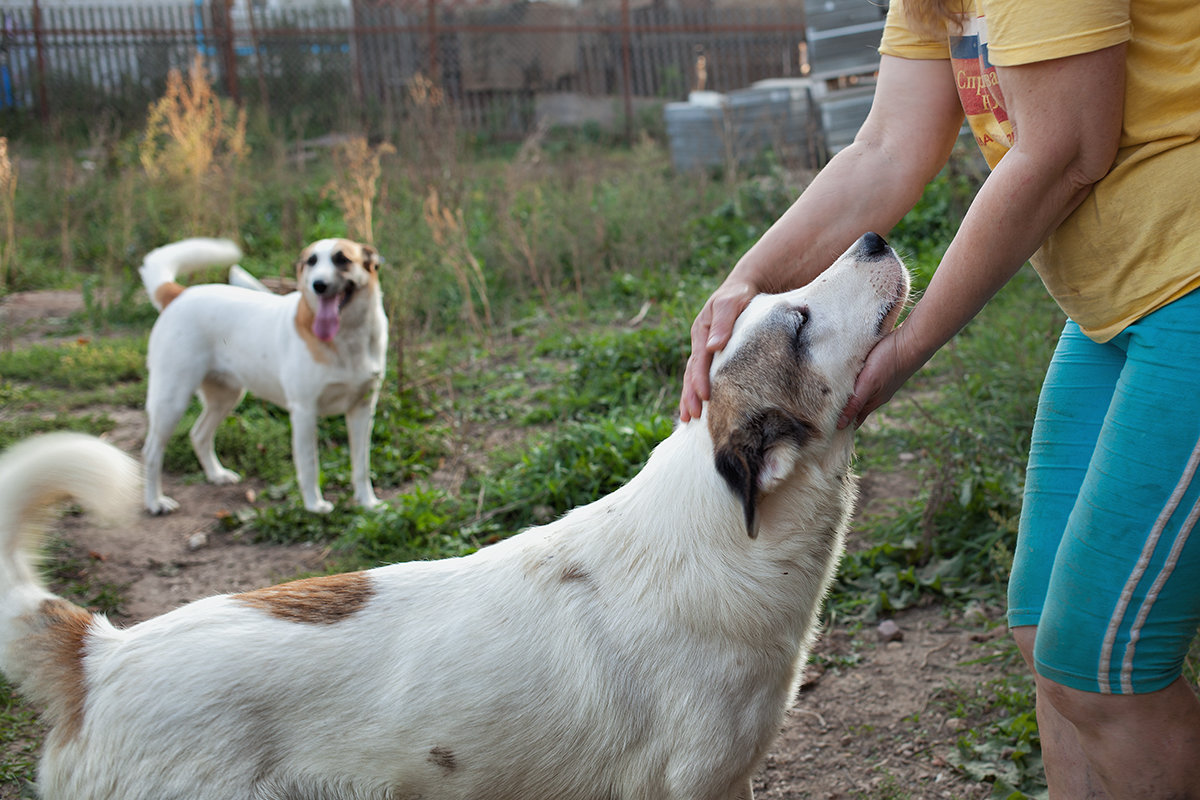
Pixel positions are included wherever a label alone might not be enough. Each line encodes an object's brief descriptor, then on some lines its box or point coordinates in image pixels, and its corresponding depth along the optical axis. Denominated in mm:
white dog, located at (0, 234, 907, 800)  1921
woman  1421
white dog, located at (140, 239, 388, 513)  4883
